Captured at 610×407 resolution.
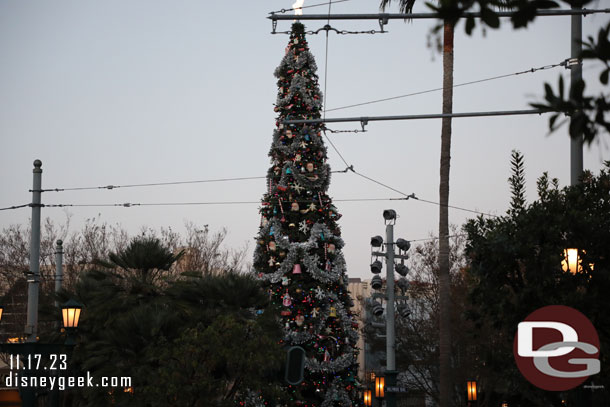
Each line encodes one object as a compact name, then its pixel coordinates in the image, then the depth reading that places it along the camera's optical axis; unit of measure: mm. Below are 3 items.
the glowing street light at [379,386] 36469
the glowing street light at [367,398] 45328
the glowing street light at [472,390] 35406
